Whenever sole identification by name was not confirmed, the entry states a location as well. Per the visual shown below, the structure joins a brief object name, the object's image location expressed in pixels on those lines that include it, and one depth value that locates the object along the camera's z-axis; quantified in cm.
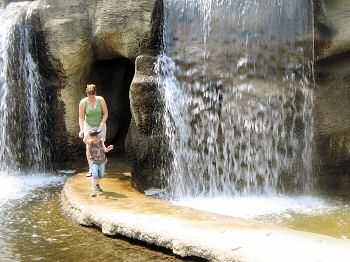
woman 692
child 668
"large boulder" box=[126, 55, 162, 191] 795
